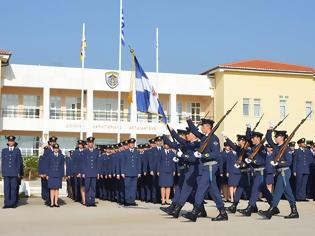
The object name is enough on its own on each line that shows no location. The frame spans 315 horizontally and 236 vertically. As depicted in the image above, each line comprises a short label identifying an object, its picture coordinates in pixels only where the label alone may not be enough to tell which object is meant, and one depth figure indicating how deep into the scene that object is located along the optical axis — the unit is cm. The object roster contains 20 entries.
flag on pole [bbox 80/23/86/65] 3278
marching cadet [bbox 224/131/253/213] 1196
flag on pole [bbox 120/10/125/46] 3122
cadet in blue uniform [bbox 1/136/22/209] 1382
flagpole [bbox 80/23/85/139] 3281
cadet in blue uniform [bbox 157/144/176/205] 1490
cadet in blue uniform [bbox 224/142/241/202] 1571
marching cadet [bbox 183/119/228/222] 1052
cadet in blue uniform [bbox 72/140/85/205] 1489
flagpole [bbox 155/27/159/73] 3450
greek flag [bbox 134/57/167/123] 1326
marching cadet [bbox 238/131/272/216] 1145
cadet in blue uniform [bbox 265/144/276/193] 1481
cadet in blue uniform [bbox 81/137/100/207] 1466
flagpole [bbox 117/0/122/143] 3159
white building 3478
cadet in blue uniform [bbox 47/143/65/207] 1432
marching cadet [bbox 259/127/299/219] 1102
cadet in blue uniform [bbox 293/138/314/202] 1673
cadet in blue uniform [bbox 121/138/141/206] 1470
